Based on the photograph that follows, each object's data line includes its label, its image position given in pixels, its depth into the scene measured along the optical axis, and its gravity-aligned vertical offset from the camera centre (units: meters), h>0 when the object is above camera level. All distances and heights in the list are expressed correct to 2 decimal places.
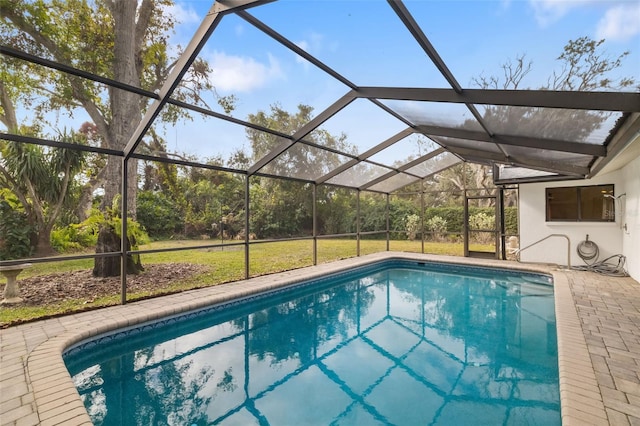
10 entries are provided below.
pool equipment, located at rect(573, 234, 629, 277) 7.41 -1.19
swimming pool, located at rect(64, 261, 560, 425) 2.84 -1.80
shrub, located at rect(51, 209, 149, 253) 6.93 -0.44
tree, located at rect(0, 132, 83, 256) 7.04 +0.90
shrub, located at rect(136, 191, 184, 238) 10.93 +0.05
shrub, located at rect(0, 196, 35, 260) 7.68 -0.43
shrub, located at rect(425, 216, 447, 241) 13.86 -0.49
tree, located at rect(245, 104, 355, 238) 13.54 +0.73
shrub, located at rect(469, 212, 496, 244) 12.65 -0.41
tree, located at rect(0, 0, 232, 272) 6.20 +3.53
